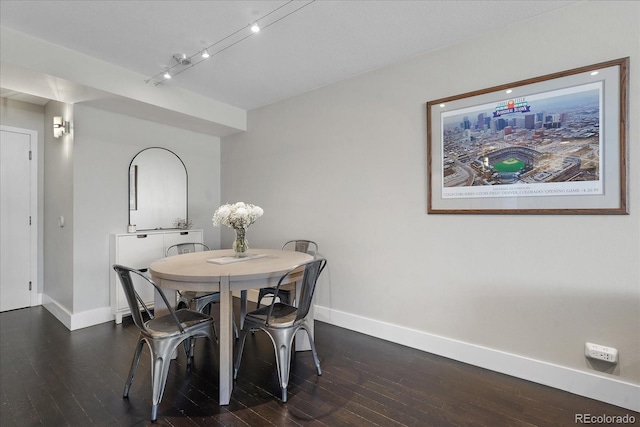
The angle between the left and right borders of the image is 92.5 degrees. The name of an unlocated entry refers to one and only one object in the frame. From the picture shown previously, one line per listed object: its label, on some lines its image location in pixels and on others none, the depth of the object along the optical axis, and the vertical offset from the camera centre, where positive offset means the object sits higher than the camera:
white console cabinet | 3.34 -0.47
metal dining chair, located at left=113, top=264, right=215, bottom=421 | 1.80 -0.77
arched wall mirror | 3.71 +0.30
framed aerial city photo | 1.93 +0.47
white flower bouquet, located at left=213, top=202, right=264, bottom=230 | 2.53 -0.03
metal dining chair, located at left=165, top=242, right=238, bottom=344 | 2.61 -0.76
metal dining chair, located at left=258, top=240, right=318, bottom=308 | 2.76 -0.46
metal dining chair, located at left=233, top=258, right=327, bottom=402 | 2.01 -0.75
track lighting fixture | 2.20 +1.39
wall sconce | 3.33 +0.94
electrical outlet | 1.91 -0.89
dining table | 1.95 -0.44
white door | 3.69 -0.07
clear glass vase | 2.63 -0.28
